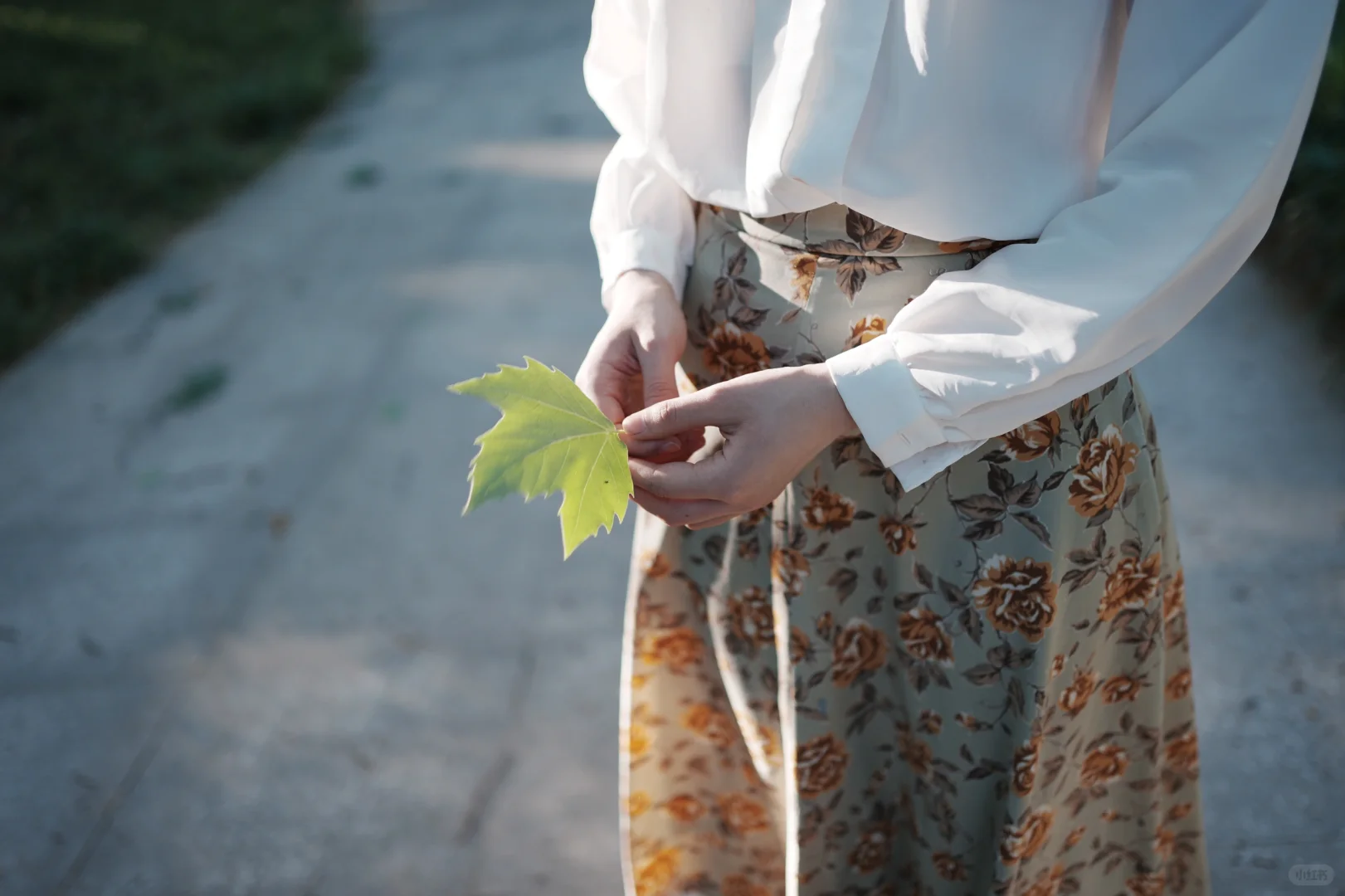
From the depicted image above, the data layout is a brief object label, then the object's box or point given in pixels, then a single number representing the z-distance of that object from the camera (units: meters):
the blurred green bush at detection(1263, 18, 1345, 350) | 2.59
